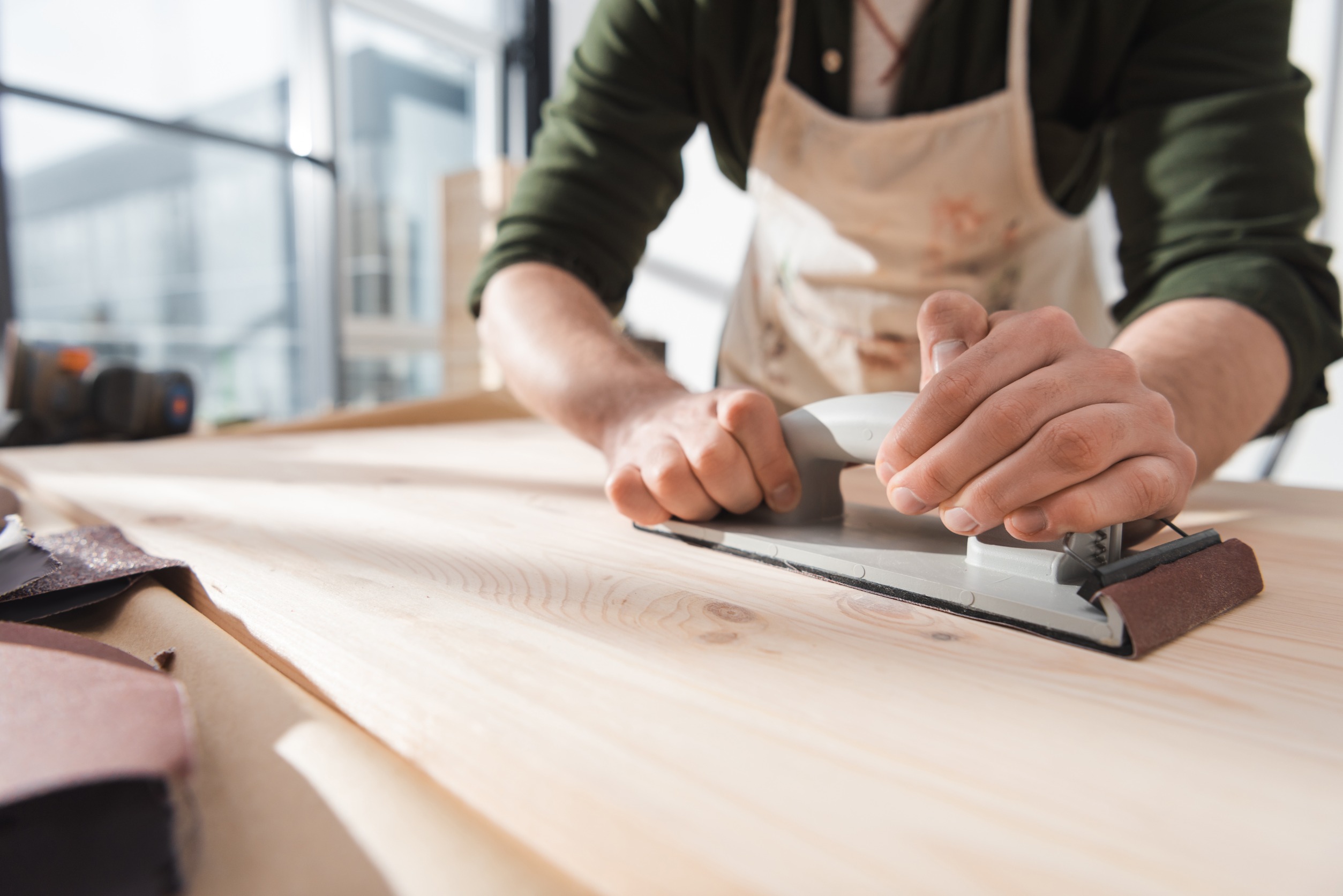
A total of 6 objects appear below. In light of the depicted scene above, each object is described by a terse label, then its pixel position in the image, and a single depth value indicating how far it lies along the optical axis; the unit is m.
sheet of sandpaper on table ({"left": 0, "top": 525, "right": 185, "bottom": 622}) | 0.41
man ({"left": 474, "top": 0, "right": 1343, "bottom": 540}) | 0.47
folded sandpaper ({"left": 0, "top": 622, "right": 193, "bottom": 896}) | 0.21
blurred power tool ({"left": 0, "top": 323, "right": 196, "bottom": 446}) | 1.38
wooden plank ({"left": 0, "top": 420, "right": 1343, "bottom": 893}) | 0.23
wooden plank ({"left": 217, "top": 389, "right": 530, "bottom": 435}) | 1.47
